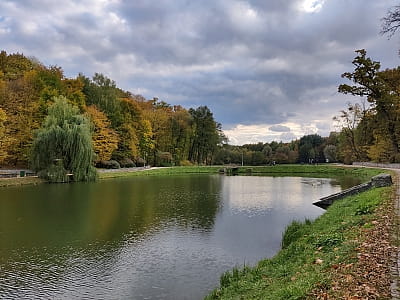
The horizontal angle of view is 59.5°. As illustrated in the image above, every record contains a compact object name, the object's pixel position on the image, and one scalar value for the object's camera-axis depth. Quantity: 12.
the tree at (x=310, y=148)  105.36
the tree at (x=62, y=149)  37.41
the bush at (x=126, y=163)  59.41
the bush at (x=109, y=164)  54.02
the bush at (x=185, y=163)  76.30
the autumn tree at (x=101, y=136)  49.75
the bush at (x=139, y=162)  64.75
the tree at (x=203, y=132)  82.00
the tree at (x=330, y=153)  94.31
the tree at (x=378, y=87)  38.38
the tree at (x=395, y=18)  13.49
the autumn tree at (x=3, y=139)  36.42
